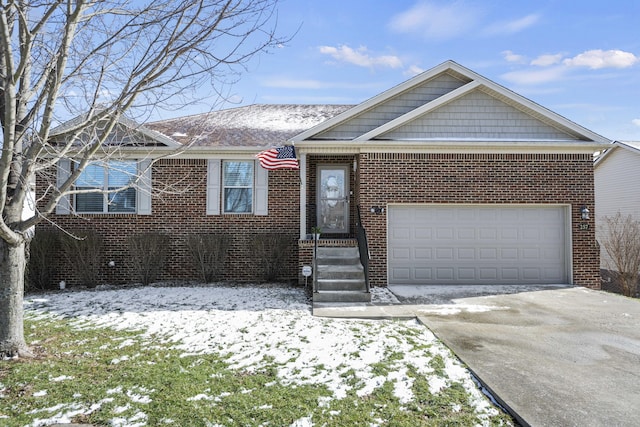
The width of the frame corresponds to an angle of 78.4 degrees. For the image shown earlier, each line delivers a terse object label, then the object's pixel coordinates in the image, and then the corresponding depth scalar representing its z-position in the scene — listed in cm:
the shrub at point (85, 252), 977
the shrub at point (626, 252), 1355
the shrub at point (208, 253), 1019
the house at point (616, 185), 1609
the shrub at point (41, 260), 963
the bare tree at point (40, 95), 440
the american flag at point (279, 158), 934
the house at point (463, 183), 959
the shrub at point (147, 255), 1000
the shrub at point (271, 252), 1031
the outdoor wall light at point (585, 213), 966
